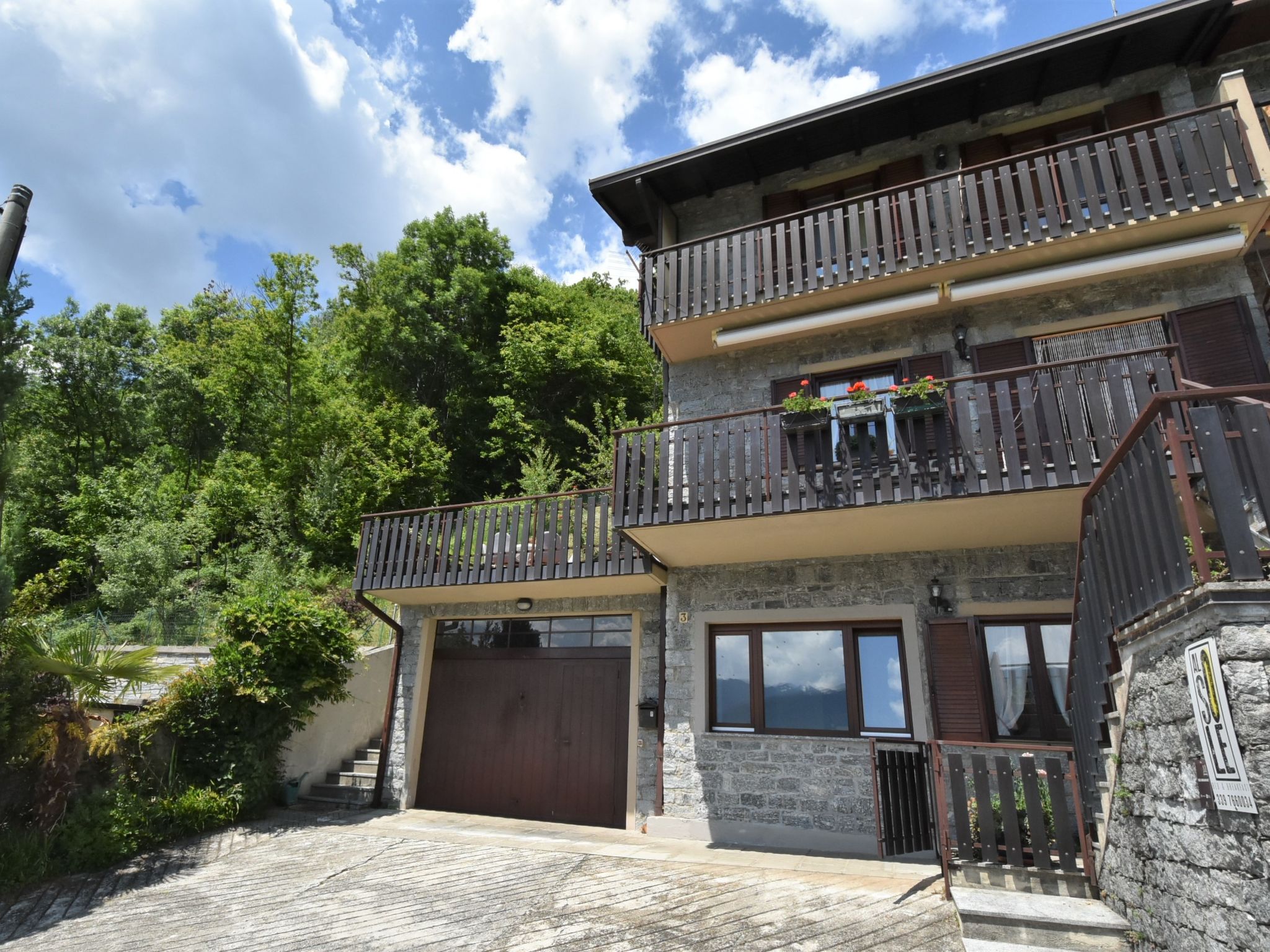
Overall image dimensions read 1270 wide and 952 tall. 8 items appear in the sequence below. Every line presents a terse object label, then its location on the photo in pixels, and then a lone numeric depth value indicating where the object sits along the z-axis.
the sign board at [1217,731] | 2.66
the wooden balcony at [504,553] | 8.84
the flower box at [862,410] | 6.62
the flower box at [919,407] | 6.44
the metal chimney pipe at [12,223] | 4.78
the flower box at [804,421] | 6.92
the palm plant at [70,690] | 6.77
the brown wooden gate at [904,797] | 5.41
